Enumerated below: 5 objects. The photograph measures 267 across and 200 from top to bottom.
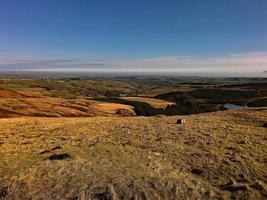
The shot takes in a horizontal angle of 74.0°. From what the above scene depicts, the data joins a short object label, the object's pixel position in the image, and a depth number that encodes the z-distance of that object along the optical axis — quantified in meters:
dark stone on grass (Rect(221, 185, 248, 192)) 9.03
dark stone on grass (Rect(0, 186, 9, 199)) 8.94
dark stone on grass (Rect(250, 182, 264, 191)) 9.13
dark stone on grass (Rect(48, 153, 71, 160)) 11.91
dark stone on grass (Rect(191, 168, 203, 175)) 10.38
